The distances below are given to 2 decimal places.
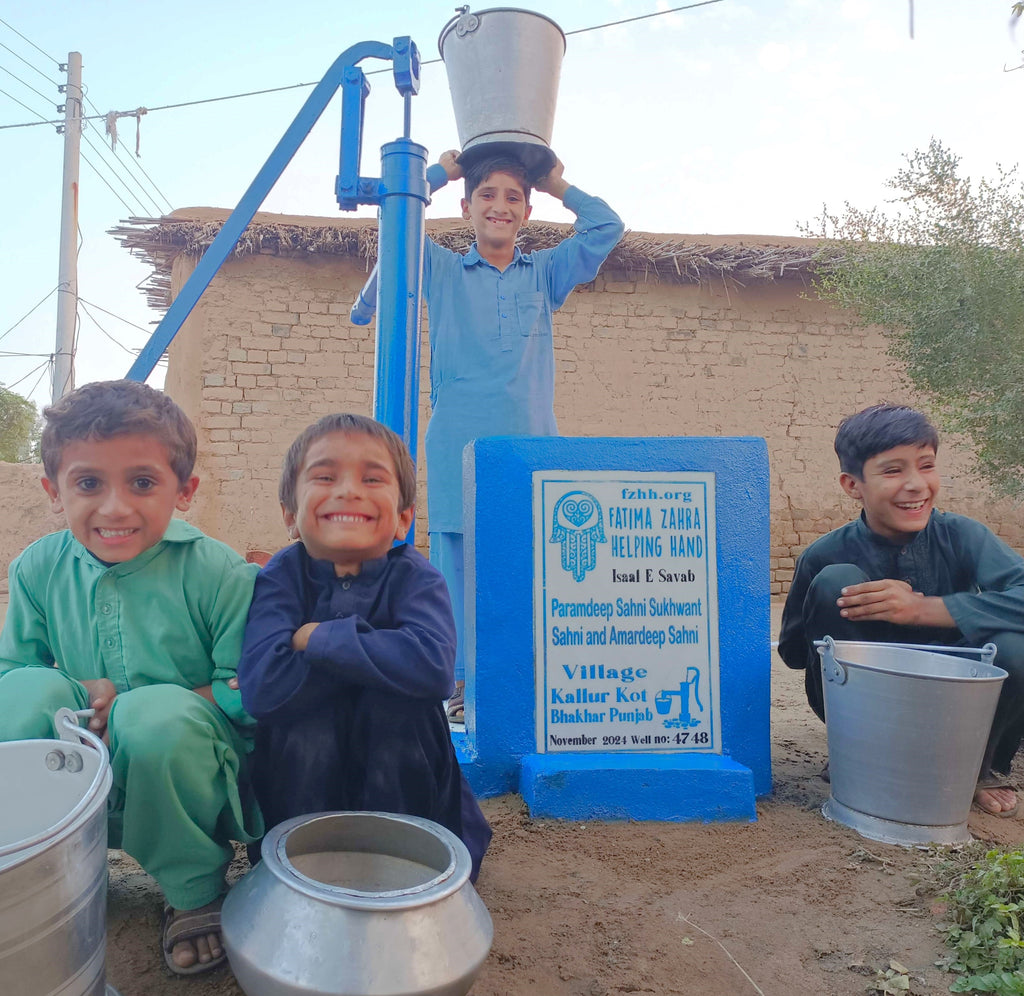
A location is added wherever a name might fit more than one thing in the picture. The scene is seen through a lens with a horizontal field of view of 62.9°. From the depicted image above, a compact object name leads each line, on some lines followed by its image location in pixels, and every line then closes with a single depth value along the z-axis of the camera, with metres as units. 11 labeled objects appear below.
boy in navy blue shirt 1.49
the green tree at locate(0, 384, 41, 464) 19.42
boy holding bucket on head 3.12
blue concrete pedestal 2.33
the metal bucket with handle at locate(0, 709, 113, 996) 0.94
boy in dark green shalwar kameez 2.27
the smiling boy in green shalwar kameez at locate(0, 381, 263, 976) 1.43
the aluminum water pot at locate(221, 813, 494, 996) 1.06
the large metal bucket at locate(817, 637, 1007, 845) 2.02
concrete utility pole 11.45
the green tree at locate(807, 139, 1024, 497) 6.00
